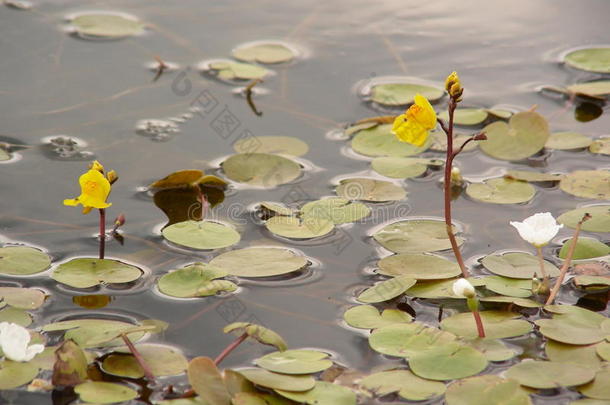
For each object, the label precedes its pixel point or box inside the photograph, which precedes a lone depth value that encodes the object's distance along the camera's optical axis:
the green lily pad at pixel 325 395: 3.30
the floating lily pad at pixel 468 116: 5.46
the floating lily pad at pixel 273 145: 5.14
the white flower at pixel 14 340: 3.38
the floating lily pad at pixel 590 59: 6.04
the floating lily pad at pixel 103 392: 3.28
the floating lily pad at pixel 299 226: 4.41
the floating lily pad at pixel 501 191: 4.74
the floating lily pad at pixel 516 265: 4.07
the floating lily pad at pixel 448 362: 3.44
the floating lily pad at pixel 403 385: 3.37
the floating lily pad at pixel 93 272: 4.01
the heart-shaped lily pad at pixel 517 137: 5.18
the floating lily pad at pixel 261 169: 4.91
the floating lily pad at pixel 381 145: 5.19
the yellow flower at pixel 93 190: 4.10
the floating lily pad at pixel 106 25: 6.37
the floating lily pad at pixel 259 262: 4.11
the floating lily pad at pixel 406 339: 3.60
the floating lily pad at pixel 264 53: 6.15
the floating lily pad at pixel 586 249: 4.24
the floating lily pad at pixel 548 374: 3.40
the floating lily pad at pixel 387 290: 3.94
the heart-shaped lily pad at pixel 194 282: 3.97
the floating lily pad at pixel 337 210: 4.57
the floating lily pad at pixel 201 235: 4.30
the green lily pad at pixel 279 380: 3.34
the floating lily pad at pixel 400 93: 5.69
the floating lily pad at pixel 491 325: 3.71
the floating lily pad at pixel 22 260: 4.09
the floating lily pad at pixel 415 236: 4.31
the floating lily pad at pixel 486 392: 3.27
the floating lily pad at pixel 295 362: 3.46
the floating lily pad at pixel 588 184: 4.77
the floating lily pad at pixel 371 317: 3.79
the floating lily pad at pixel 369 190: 4.76
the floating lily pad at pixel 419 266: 4.08
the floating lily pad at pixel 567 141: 5.23
